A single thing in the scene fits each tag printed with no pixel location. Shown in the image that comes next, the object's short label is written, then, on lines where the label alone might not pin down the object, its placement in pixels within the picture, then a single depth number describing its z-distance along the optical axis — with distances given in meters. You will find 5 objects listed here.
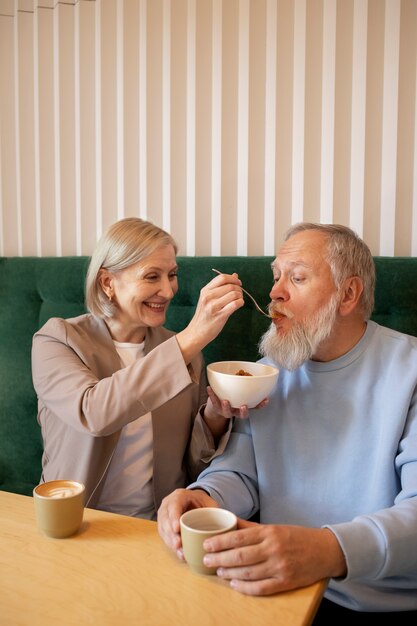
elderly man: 1.16
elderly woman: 1.28
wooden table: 0.72
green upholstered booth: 1.78
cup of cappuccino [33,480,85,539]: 0.91
